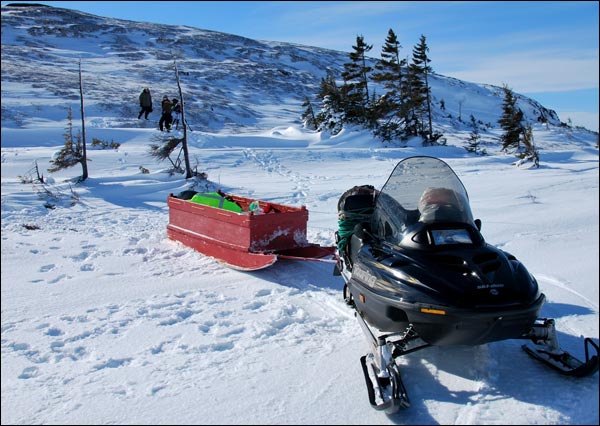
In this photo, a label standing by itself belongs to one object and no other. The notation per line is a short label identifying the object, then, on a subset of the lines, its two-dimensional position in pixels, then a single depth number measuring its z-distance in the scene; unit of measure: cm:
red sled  601
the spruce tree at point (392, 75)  2762
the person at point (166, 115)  1702
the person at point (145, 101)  1867
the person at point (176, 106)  1606
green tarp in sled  683
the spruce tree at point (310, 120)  2951
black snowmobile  296
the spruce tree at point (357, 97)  2732
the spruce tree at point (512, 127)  2702
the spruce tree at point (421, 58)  2961
